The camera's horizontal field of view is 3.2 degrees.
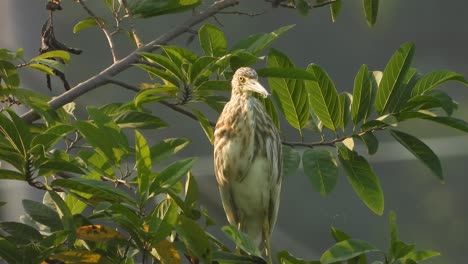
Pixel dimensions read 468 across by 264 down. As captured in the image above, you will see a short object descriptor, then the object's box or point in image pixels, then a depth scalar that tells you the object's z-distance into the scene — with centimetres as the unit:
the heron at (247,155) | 1466
